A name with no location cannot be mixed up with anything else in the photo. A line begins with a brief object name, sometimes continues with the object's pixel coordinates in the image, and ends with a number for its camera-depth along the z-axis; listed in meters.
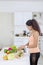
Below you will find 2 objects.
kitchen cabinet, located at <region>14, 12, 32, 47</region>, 6.34
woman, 2.76
